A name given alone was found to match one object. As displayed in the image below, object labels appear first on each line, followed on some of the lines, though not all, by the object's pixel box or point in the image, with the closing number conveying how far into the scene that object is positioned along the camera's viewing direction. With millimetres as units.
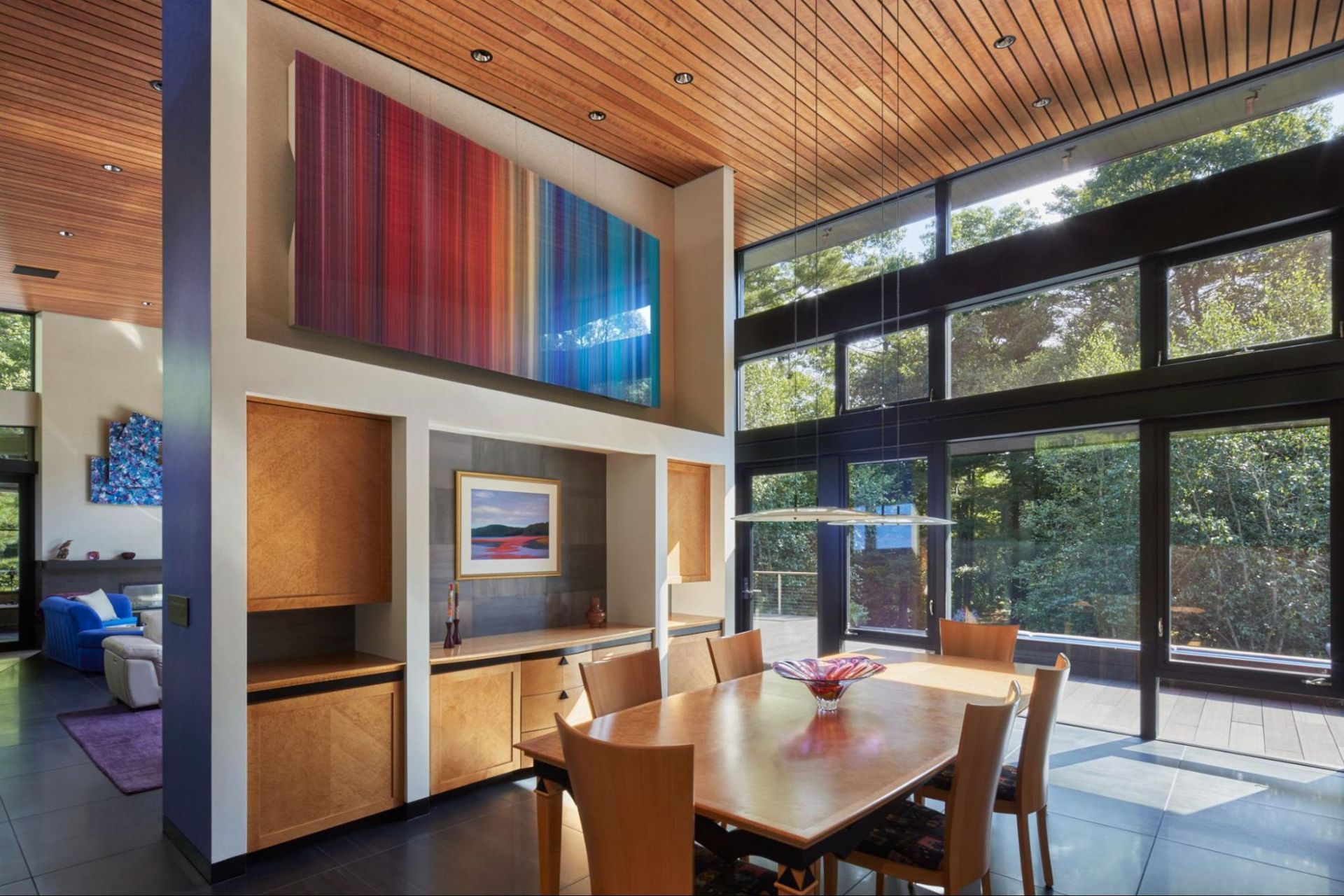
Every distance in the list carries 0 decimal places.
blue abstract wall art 9367
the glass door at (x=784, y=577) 6867
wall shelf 8961
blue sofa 7781
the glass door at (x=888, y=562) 6074
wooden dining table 2068
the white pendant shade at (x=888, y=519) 3344
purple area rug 4531
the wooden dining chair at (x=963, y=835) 2385
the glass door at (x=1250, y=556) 4383
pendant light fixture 3350
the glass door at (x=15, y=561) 9125
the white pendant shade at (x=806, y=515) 3348
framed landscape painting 4746
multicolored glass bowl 3254
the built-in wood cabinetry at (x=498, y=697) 4070
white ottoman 6168
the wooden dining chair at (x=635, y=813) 1997
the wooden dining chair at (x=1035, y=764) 2867
